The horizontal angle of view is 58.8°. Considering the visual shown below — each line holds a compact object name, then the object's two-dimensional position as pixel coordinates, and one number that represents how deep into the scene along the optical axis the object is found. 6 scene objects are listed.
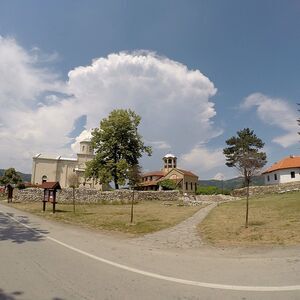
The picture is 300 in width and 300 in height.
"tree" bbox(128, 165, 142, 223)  20.62
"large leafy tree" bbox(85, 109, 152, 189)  40.65
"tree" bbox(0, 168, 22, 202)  59.43
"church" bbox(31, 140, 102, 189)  70.52
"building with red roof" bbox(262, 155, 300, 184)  44.58
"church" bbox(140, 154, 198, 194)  62.31
